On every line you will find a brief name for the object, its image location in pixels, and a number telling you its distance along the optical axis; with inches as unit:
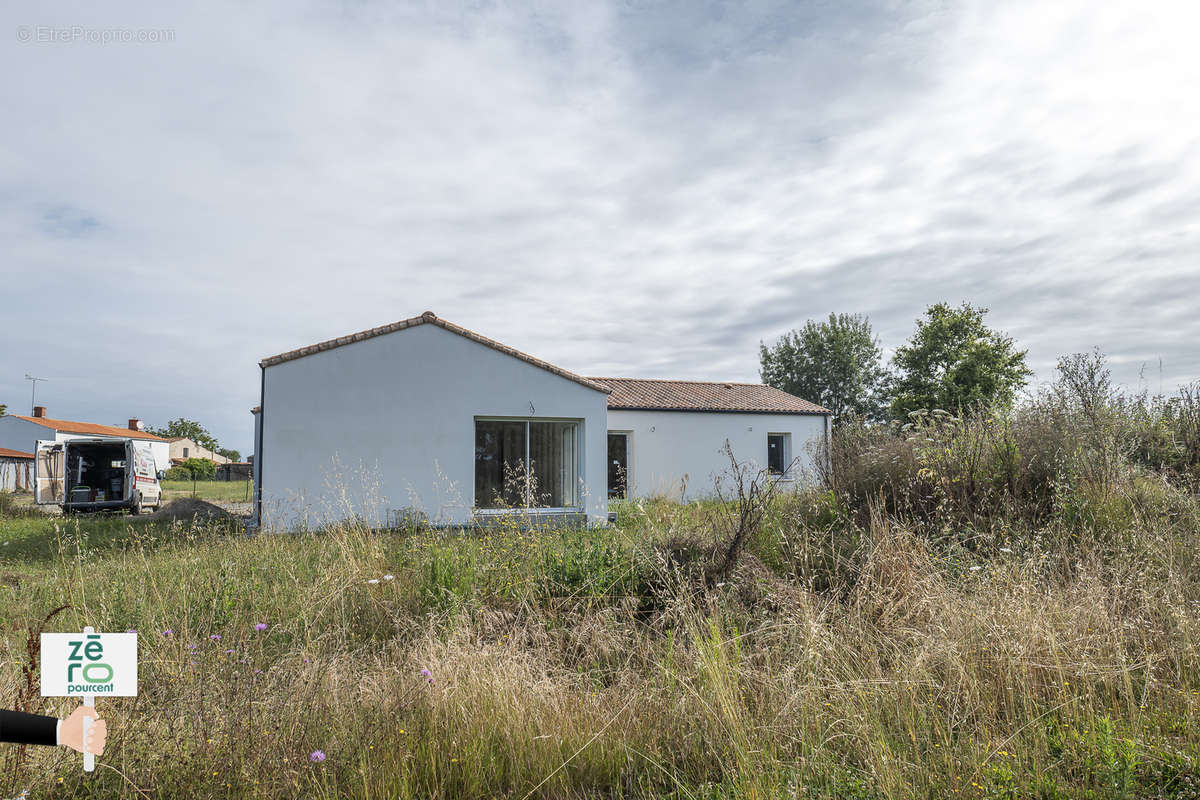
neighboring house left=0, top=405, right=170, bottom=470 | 1470.2
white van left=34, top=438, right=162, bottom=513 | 737.0
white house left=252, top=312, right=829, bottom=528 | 499.5
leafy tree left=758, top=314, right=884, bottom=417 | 1819.6
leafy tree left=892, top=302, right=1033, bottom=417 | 1257.4
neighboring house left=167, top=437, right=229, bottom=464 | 2390.5
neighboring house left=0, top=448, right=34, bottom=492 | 1278.3
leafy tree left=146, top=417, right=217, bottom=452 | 2524.6
